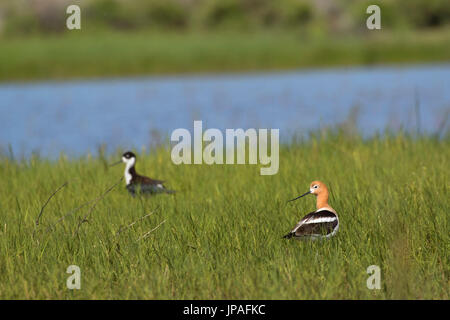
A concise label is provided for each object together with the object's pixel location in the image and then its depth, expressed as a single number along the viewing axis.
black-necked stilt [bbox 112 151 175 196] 11.12
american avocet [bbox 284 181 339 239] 7.21
